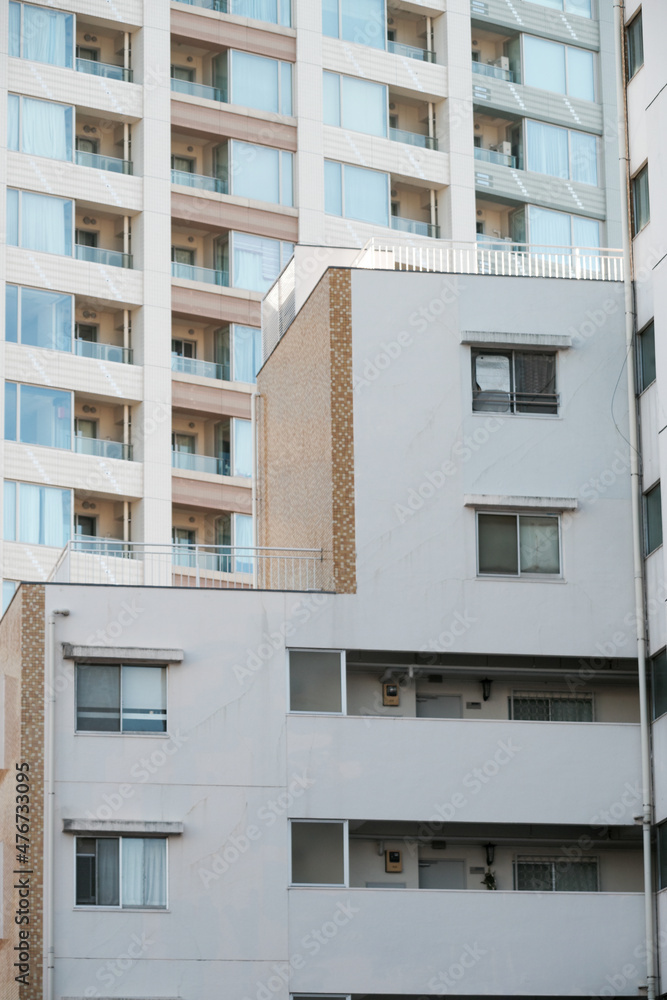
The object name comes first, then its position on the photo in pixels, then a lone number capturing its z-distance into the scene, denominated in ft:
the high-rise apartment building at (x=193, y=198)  208.44
